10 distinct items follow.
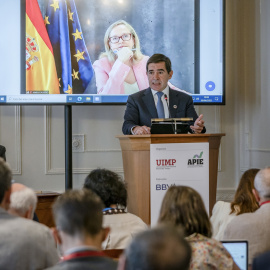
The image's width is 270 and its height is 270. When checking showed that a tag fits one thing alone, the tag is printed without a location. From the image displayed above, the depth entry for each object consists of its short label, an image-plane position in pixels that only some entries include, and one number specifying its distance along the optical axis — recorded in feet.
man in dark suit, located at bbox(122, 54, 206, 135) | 35.60
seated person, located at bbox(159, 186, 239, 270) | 14.57
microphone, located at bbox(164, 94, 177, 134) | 31.07
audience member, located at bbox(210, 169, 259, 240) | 21.43
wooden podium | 29.91
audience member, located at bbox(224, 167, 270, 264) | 18.67
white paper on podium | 29.45
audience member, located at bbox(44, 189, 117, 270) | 11.38
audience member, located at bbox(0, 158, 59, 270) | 13.82
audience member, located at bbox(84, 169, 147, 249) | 19.69
